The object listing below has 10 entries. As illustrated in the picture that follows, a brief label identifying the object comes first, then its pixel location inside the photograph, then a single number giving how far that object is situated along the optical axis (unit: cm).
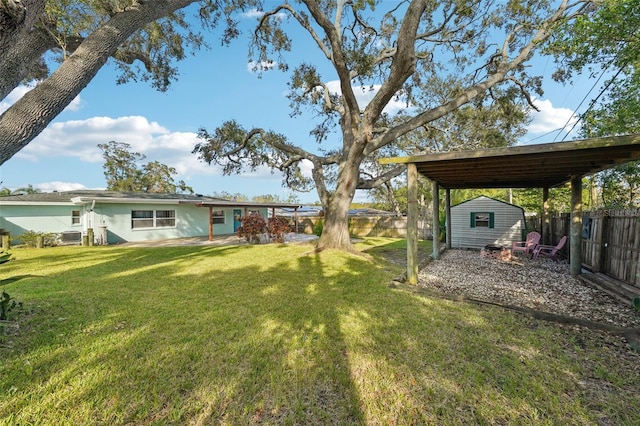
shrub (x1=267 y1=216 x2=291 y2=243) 1296
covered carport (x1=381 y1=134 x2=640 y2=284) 412
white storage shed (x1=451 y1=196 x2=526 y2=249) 1086
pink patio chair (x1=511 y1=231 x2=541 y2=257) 844
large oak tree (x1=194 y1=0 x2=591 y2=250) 796
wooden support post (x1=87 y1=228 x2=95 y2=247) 1193
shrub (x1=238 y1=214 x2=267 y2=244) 1272
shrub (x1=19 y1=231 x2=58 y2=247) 1116
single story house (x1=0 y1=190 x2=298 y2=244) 1212
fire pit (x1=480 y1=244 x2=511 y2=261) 785
